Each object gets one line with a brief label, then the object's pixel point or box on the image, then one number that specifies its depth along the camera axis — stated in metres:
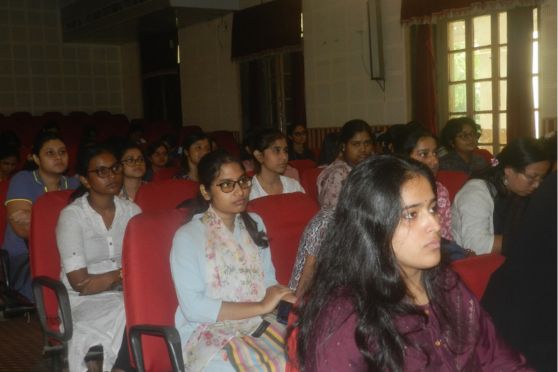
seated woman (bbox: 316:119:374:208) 3.67
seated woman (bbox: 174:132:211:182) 4.52
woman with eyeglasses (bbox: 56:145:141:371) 2.60
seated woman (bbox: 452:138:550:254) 2.80
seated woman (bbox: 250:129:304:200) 3.77
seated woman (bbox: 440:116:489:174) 4.79
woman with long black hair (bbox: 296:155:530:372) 1.22
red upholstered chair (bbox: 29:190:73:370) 2.57
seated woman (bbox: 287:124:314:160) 6.59
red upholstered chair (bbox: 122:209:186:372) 2.12
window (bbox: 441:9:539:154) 6.11
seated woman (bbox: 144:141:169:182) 5.28
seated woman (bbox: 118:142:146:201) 3.82
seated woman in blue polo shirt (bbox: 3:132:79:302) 3.35
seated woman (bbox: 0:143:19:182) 5.05
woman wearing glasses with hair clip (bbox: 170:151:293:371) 2.06
